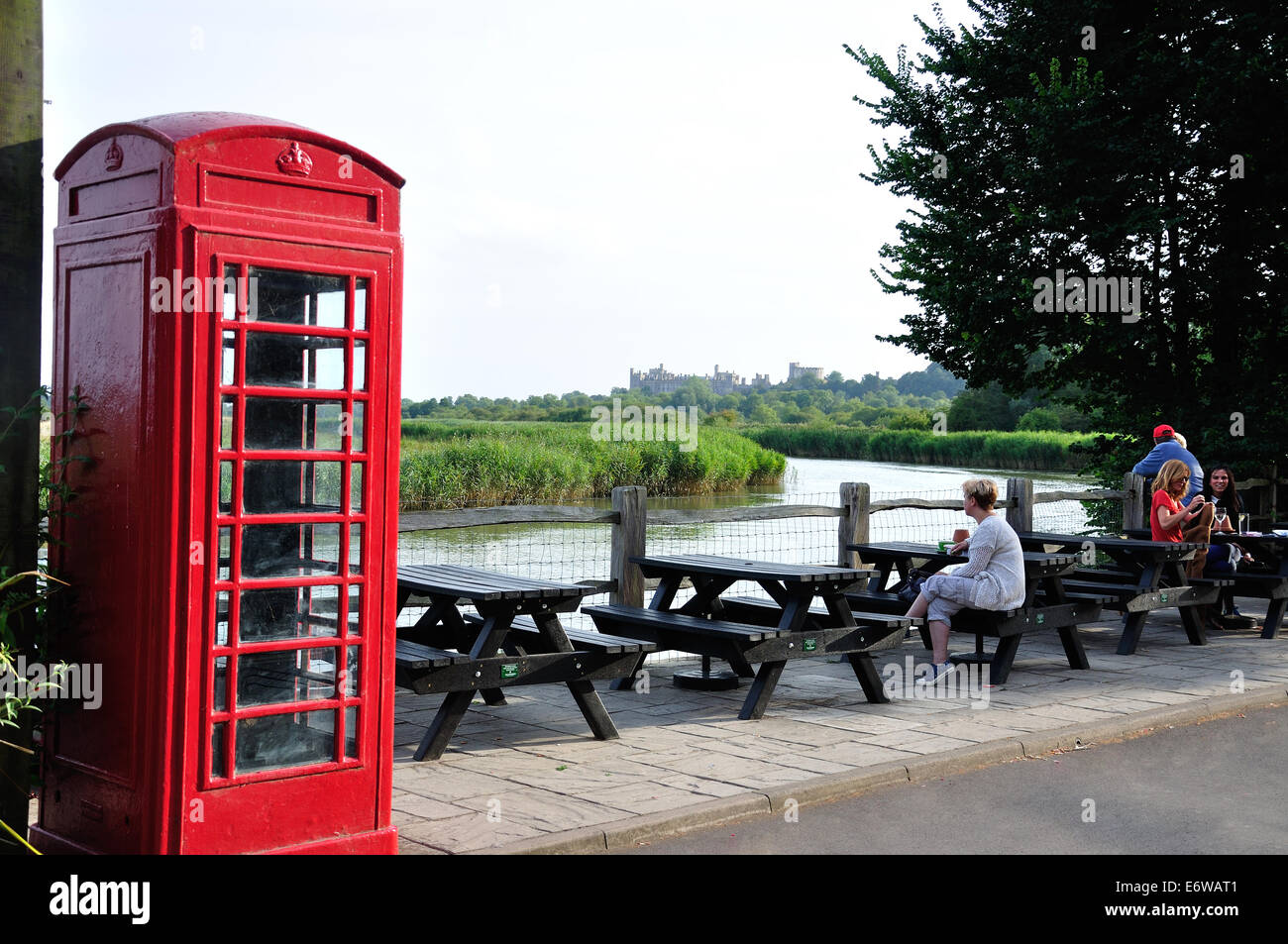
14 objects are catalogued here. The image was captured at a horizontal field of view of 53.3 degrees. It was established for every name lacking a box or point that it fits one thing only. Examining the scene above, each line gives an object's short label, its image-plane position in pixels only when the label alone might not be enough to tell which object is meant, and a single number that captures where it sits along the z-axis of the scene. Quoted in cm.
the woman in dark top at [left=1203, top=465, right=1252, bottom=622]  1120
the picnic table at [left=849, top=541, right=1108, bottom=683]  861
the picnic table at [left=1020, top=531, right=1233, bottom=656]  991
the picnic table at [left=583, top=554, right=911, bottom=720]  718
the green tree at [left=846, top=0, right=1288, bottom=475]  1425
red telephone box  419
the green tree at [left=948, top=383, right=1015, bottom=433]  5719
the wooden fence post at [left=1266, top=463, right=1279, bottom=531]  1448
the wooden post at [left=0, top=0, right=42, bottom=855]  435
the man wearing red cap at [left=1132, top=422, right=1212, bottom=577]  1084
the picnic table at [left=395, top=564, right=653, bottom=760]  609
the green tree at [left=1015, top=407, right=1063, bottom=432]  5496
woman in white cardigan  835
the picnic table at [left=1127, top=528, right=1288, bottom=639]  1098
